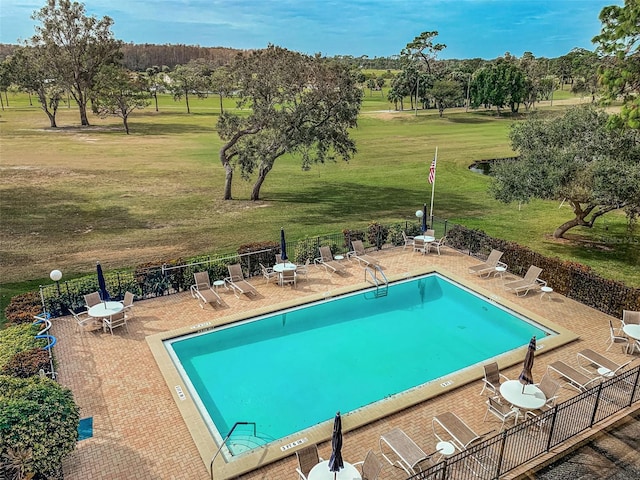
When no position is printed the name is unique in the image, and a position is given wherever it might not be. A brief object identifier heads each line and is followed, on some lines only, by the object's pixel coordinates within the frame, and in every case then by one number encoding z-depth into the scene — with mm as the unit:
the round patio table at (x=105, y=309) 14141
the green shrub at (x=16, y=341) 11717
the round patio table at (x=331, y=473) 8320
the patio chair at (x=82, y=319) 14375
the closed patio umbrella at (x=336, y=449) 7945
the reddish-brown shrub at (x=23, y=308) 13695
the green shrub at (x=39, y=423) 8148
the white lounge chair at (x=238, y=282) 17125
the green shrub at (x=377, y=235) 21312
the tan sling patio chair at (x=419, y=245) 21047
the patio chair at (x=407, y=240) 21872
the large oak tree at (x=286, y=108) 27688
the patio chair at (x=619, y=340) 13545
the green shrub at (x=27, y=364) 10867
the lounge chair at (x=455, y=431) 9641
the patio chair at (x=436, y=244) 21141
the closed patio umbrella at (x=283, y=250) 17697
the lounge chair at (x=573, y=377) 11695
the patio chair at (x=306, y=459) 8742
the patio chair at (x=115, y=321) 14344
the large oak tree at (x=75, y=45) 67938
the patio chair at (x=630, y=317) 14039
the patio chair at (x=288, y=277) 17859
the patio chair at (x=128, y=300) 15156
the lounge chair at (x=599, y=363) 12117
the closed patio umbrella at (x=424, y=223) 20708
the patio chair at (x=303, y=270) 18891
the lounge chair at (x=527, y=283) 17094
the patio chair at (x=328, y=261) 19458
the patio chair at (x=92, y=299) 14875
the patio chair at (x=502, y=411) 10438
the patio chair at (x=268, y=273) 18219
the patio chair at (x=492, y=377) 11438
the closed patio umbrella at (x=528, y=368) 10625
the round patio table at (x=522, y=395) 10453
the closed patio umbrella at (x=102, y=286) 14481
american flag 22578
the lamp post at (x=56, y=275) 14020
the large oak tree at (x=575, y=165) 18234
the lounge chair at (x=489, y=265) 18547
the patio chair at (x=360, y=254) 19891
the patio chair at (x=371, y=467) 8344
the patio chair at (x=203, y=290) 16375
